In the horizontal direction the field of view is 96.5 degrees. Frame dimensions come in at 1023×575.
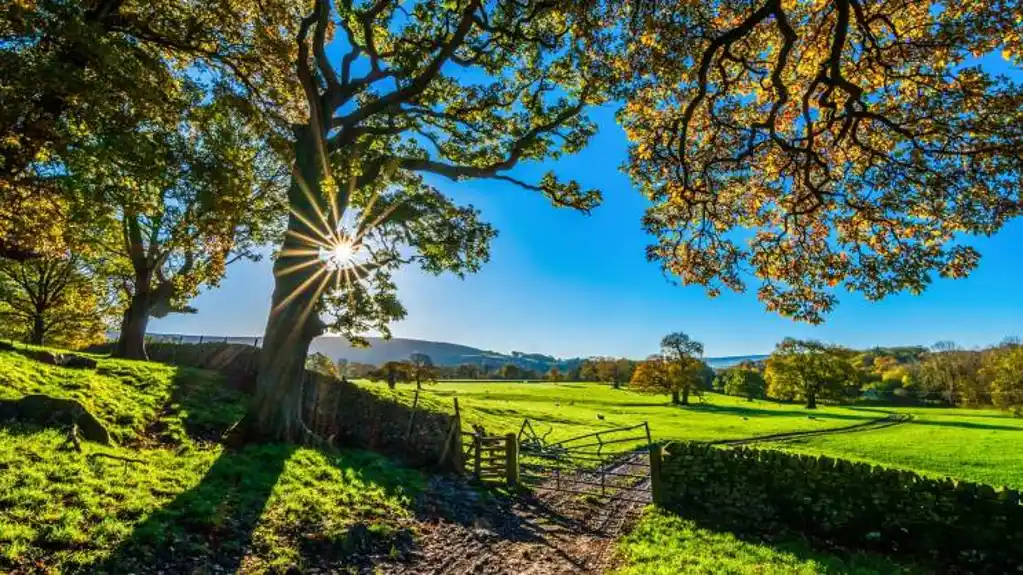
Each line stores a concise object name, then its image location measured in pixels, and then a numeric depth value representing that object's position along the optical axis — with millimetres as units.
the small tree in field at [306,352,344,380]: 39969
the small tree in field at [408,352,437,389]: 48391
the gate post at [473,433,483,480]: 15594
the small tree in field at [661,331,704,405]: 74062
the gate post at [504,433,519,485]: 15480
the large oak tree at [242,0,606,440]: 13477
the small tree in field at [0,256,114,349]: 32562
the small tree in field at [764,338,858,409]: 80125
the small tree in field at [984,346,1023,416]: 56469
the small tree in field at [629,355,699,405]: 73269
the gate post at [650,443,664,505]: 14117
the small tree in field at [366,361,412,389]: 46719
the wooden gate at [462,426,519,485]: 15523
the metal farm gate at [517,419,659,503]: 15672
